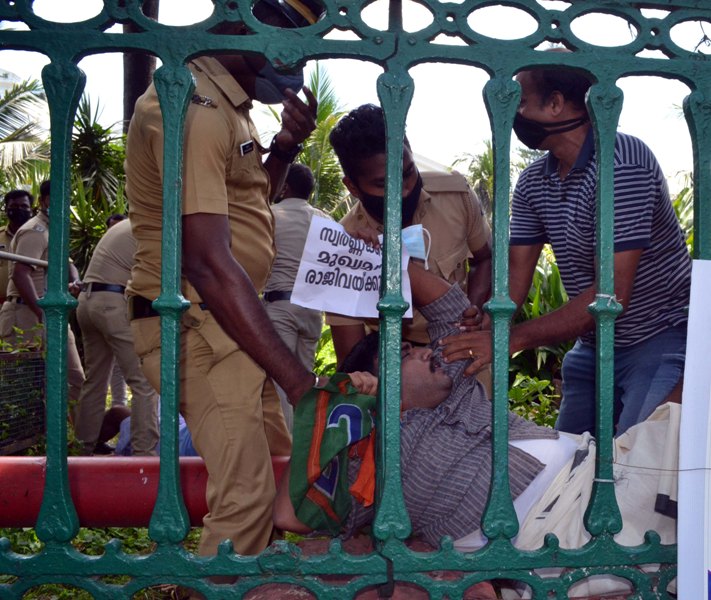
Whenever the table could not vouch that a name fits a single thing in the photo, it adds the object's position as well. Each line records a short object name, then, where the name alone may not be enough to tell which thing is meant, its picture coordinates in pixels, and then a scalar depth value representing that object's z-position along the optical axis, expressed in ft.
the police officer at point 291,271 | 16.61
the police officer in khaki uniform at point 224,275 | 7.26
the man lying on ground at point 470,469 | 5.69
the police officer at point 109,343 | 17.44
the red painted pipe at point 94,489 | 6.59
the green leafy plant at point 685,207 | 21.76
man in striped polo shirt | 8.15
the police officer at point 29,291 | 20.85
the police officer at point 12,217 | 24.12
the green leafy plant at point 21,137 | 68.54
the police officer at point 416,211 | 10.07
